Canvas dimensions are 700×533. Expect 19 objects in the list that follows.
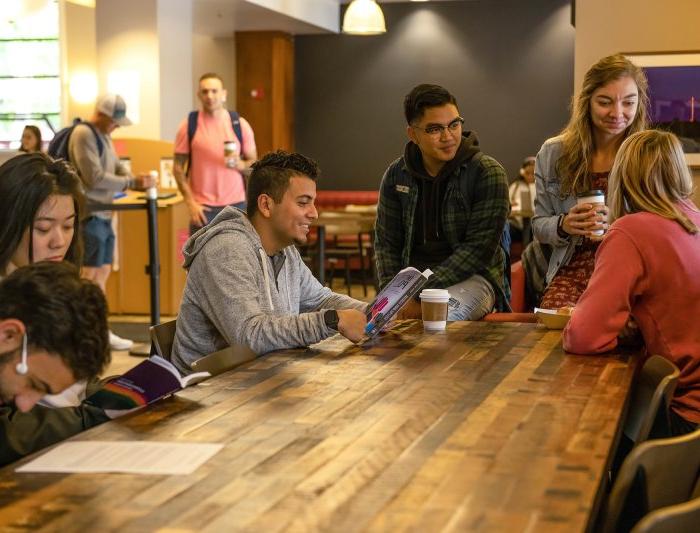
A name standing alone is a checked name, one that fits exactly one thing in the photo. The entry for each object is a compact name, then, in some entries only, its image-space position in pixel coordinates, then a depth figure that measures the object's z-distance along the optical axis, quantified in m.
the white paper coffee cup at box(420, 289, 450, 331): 3.72
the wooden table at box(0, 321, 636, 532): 1.68
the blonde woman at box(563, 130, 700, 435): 3.17
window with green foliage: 13.48
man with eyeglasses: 4.88
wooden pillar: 14.57
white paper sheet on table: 1.94
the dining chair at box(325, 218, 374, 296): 10.62
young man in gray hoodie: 3.31
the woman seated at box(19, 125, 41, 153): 11.16
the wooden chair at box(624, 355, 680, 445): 2.59
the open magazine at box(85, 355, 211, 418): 2.43
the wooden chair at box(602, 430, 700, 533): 1.94
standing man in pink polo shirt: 8.45
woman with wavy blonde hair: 4.58
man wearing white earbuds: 2.02
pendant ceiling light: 11.08
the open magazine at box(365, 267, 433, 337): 3.50
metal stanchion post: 7.36
